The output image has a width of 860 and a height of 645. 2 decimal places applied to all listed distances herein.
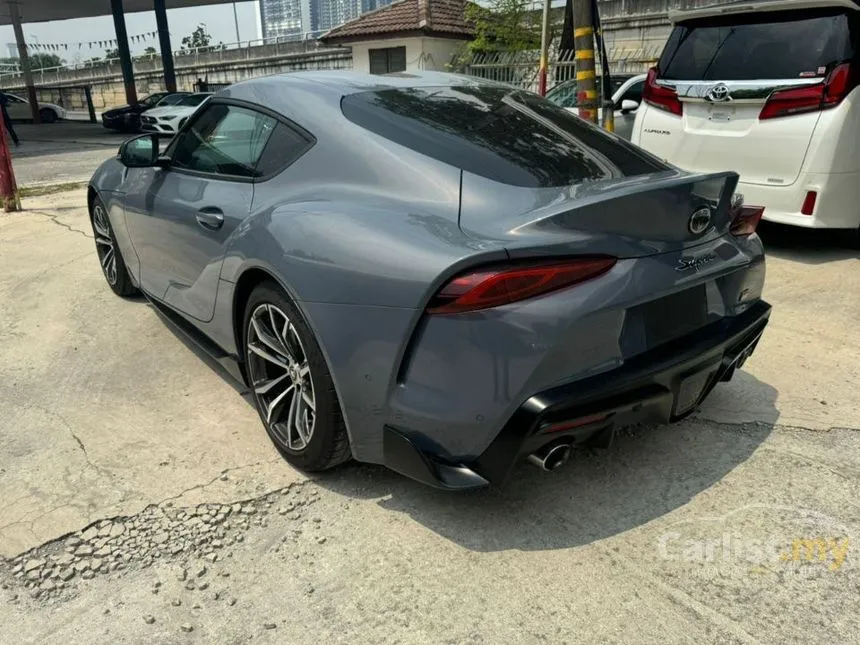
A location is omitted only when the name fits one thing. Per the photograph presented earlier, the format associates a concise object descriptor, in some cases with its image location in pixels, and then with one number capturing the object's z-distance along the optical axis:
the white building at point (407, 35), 19.17
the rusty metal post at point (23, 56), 31.73
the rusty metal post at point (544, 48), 9.50
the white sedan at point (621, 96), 8.33
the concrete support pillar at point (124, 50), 28.33
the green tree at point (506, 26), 17.62
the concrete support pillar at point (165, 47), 27.95
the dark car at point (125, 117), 24.30
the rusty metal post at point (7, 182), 8.24
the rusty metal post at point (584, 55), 6.89
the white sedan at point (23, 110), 31.67
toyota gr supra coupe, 2.09
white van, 5.09
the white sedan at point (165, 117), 17.88
